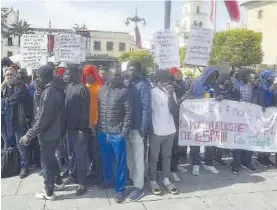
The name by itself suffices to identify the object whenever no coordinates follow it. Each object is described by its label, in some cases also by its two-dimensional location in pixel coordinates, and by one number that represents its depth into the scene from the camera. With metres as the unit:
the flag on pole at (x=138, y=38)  13.73
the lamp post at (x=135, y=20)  18.03
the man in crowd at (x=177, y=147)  6.42
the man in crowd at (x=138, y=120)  5.41
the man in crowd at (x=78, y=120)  5.36
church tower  108.44
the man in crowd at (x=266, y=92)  7.06
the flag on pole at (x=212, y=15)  14.62
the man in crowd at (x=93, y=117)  5.67
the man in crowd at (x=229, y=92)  6.76
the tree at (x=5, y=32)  54.93
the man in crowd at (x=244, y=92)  6.84
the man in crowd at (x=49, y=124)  5.02
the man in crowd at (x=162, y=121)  5.68
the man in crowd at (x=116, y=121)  5.31
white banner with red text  6.67
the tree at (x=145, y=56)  39.72
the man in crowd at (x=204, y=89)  6.63
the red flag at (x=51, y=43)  11.90
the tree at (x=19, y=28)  59.47
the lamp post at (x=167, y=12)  6.85
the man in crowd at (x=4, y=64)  7.85
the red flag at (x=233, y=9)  9.82
